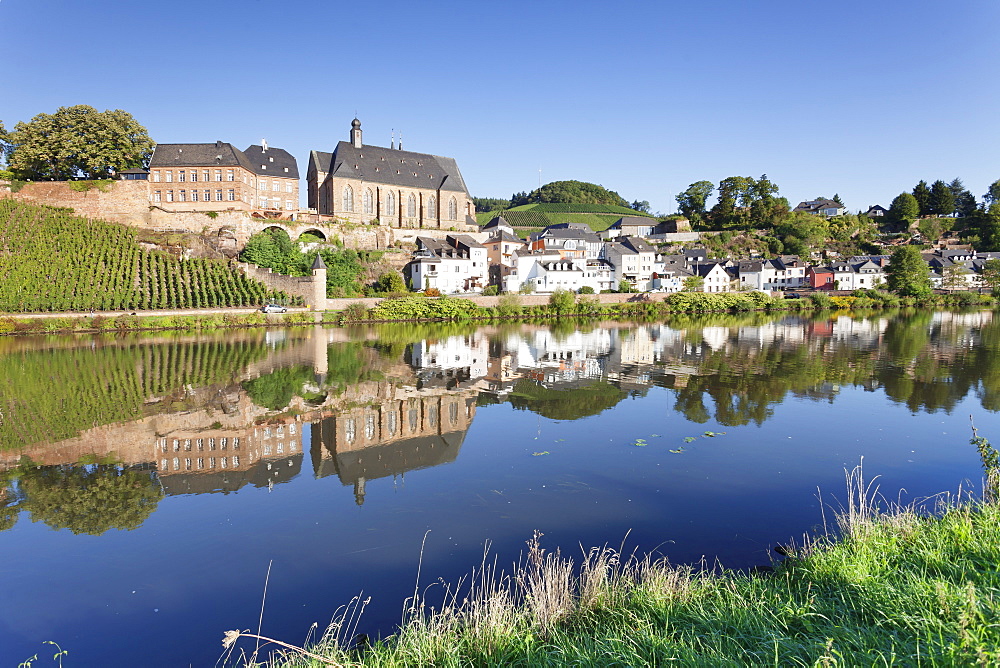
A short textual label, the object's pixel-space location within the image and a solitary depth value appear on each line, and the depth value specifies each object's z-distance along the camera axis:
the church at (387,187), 63.03
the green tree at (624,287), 65.62
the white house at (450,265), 57.28
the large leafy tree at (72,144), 51.28
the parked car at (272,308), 43.66
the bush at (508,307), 50.88
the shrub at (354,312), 46.03
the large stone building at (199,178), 53.06
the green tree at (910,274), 65.88
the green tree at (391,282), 53.50
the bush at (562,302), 52.59
